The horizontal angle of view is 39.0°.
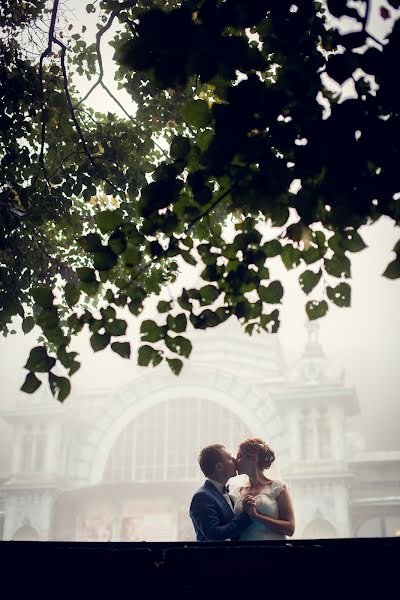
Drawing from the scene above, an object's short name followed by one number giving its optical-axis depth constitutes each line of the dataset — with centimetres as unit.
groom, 452
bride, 465
